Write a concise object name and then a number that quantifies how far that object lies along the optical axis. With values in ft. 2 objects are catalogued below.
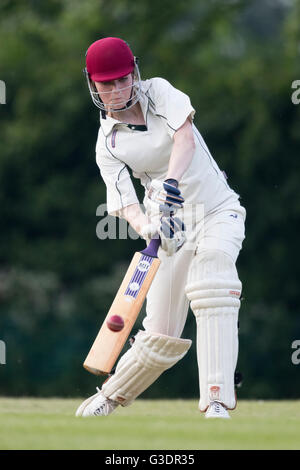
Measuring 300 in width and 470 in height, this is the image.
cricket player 27.86
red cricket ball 26.76
